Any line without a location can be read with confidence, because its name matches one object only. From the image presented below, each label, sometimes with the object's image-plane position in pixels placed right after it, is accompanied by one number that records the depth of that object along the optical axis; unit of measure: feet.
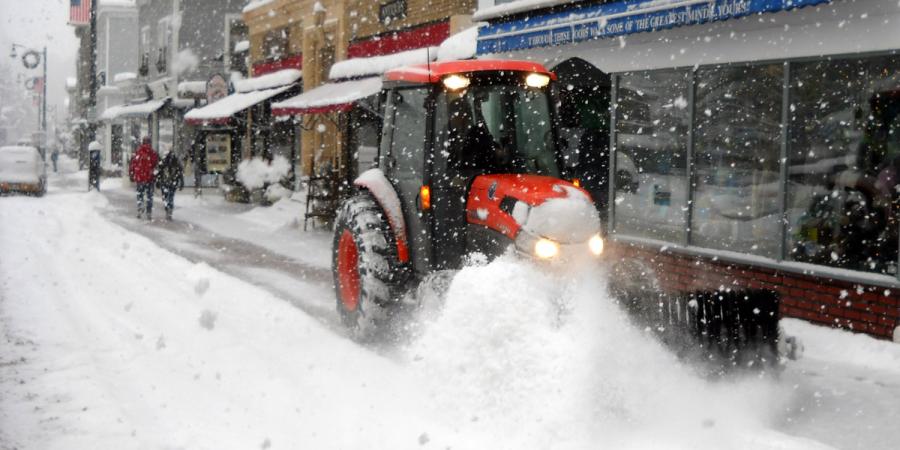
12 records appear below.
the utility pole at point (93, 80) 89.25
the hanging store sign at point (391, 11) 56.13
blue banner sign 27.02
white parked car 81.46
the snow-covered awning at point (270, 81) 74.28
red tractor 20.85
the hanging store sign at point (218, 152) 92.73
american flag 108.37
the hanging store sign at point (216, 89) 88.22
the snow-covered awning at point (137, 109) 112.57
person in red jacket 62.39
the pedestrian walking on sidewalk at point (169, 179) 63.77
